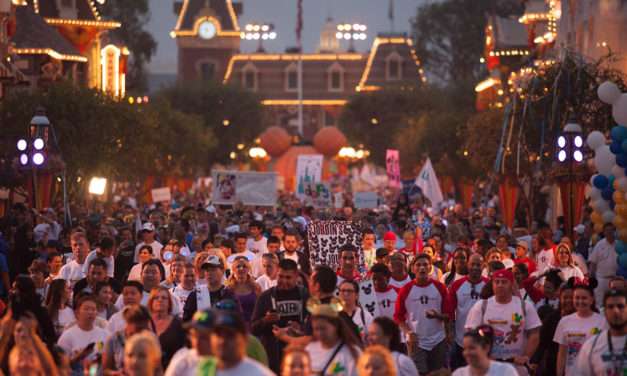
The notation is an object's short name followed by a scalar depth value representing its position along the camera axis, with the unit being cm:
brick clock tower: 12850
